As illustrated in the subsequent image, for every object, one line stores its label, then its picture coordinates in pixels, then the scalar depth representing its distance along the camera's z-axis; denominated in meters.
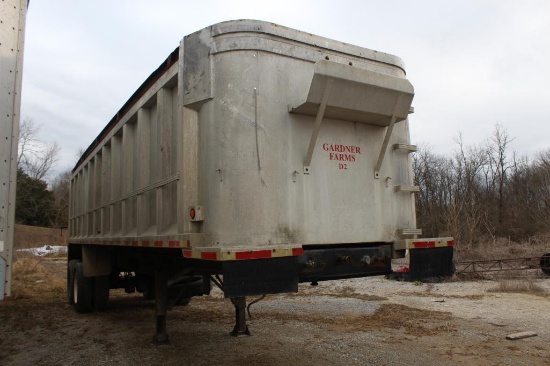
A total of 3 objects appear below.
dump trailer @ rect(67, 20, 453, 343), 3.55
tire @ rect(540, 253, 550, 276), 17.16
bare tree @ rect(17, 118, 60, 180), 53.58
